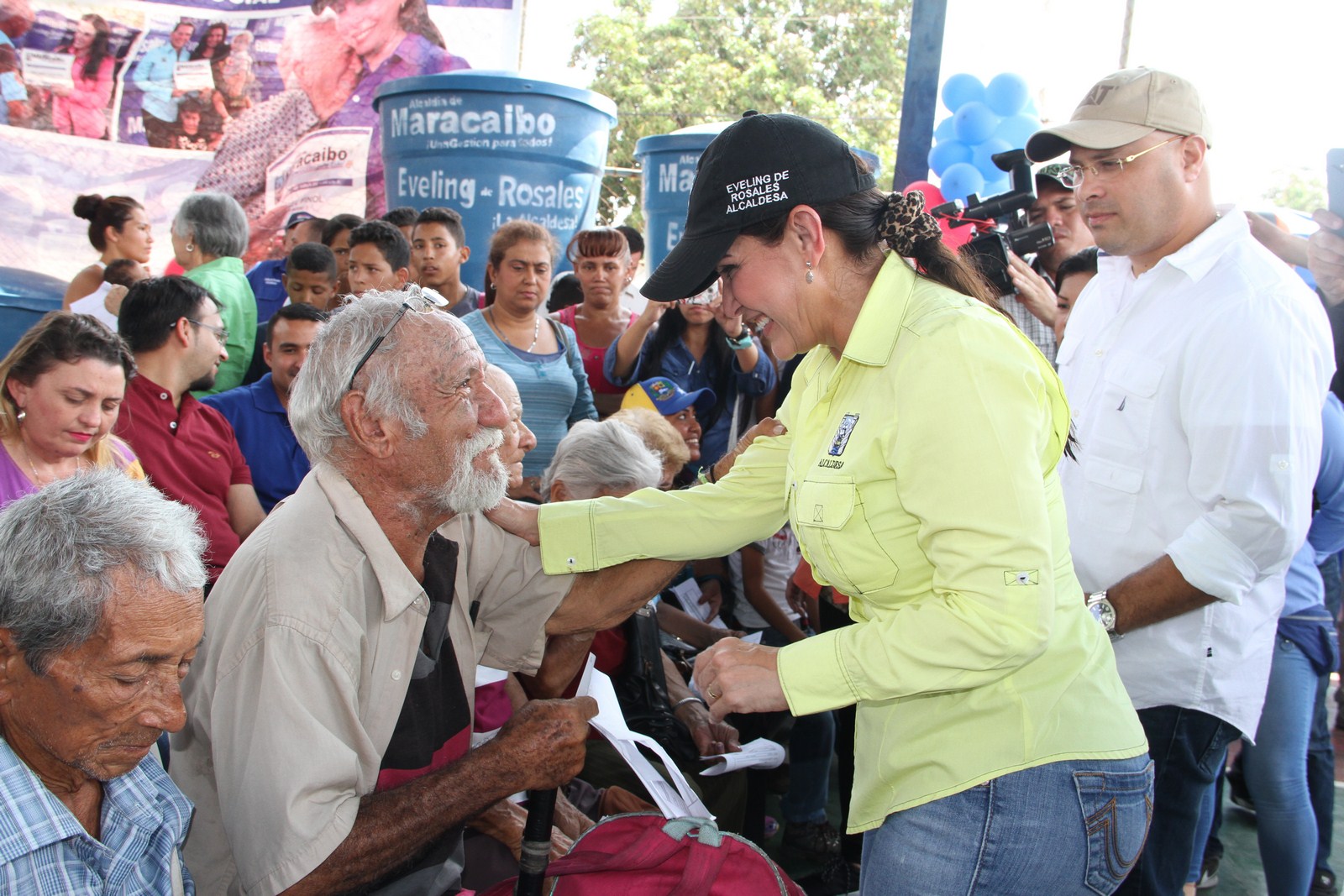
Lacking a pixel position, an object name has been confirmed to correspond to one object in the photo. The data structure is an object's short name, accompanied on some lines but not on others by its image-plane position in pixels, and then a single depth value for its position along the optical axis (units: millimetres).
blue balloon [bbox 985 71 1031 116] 6609
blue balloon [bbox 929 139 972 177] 6679
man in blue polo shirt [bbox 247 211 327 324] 6379
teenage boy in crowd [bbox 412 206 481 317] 5602
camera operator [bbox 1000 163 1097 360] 4410
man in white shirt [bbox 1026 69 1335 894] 2152
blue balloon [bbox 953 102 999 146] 6605
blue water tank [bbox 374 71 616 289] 6871
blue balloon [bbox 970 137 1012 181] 6531
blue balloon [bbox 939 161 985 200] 6371
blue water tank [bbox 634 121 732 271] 7703
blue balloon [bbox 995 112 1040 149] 6598
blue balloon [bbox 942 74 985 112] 6938
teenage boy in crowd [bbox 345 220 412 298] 5184
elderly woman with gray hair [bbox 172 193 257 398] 5082
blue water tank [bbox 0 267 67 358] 7164
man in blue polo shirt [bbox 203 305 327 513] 4191
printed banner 9039
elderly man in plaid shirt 1467
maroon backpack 1961
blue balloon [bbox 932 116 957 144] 6734
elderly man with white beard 1705
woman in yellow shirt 1499
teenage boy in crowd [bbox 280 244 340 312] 5461
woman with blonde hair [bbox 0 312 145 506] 3086
